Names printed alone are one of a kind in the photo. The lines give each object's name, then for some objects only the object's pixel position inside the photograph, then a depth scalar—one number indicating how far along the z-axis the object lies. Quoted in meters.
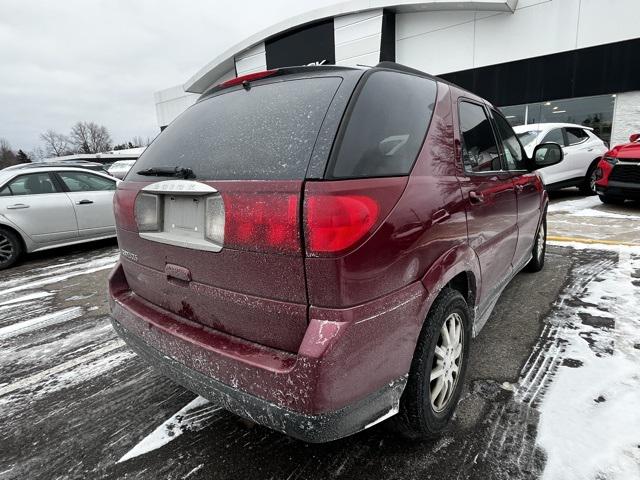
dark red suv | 1.32
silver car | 5.82
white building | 13.13
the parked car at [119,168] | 16.83
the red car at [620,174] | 7.14
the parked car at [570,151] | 8.26
